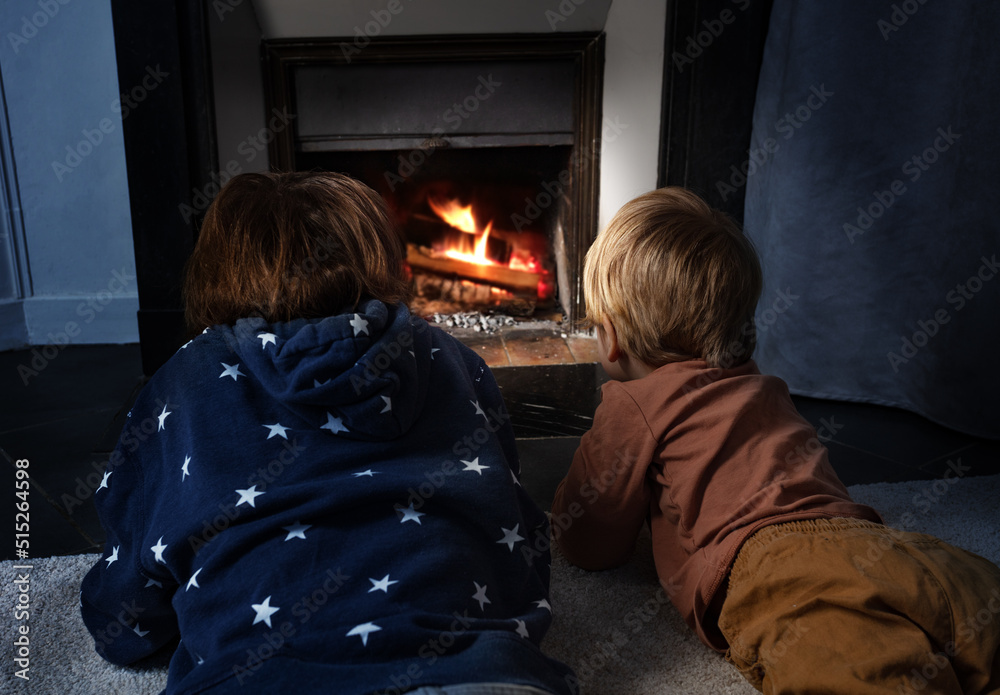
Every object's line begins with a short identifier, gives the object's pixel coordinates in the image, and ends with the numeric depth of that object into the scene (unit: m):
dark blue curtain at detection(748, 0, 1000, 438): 1.61
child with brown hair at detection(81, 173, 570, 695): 0.72
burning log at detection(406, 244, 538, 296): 2.59
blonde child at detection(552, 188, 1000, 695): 0.80
